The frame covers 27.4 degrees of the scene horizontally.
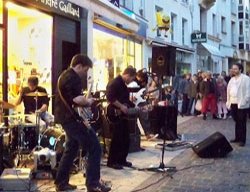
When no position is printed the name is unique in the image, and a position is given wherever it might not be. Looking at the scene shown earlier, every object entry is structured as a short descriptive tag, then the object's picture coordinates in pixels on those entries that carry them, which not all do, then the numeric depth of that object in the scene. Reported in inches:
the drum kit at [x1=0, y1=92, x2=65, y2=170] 321.4
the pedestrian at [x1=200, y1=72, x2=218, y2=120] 728.3
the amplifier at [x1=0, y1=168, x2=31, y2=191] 279.6
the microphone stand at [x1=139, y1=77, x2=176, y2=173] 336.5
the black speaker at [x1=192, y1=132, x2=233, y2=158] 387.9
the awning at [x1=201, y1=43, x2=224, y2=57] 1152.2
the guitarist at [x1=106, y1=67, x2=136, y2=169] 328.5
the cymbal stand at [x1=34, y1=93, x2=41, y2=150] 322.7
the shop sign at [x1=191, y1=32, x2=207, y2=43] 1080.2
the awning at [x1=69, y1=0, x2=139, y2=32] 420.2
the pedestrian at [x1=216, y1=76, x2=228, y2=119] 740.5
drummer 361.1
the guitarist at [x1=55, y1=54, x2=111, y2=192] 262.2
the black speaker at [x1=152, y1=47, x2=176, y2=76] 436.1
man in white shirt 443.5
